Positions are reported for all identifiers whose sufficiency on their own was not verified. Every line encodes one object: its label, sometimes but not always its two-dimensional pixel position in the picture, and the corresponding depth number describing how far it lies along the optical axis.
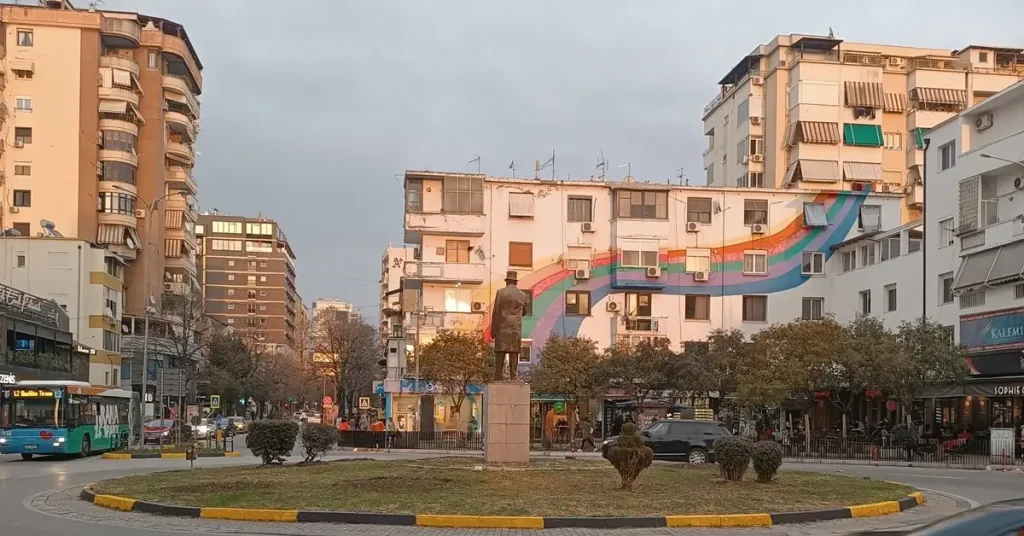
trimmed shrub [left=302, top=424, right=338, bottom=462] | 26.48
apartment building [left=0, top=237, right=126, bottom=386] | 66.44
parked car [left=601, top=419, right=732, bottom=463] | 30.69
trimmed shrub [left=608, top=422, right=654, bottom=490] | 18.77
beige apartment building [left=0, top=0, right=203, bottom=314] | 73.88
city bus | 35.75
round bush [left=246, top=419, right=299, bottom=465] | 25.52
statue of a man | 25.27
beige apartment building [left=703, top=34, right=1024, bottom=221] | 69.62
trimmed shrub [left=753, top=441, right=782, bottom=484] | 21.17
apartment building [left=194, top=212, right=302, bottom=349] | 163.75
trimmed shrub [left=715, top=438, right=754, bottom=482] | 21.31
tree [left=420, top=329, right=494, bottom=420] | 54.19
